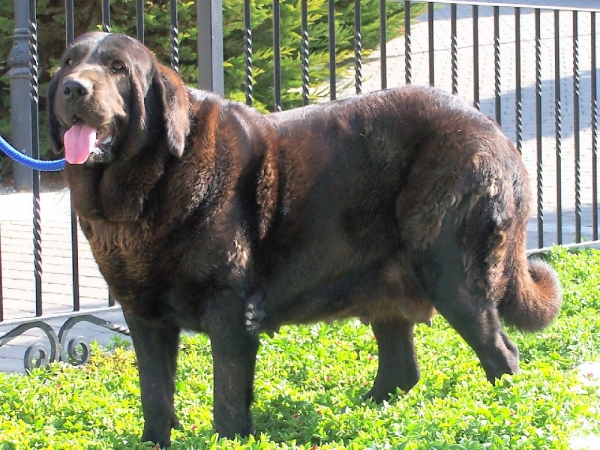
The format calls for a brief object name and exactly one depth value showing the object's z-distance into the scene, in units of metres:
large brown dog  6.29
